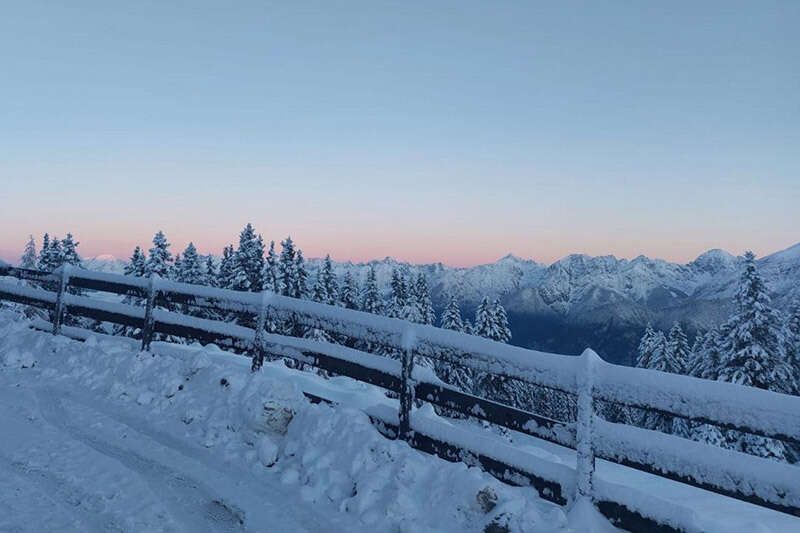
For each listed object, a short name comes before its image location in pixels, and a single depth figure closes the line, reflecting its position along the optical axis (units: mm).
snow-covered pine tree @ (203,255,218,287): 51078
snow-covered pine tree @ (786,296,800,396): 27844
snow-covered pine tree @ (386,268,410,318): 47000
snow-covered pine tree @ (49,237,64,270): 54216
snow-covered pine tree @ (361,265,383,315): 48938
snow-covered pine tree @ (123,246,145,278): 46469
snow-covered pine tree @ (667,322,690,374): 39438
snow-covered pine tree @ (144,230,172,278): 40250
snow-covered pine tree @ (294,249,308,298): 43500
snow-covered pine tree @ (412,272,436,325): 47125
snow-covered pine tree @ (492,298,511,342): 43125
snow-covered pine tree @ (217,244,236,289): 41206
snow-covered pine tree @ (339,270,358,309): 49250
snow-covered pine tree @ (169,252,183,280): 50750
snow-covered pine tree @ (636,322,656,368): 46125
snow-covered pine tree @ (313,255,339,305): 45156
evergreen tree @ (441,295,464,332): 43219
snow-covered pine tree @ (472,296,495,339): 41844
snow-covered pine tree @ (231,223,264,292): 40062
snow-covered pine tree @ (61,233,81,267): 52594
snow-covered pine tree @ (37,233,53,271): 57062
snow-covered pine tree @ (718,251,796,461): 25469
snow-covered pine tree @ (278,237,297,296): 41875
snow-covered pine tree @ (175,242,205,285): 50562
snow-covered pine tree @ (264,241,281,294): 40719
